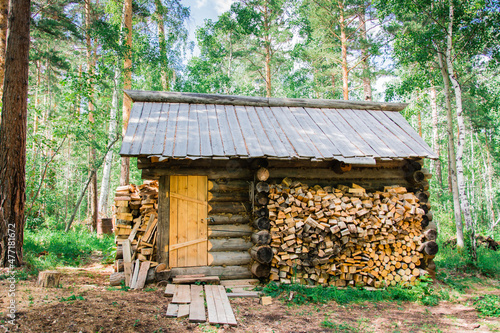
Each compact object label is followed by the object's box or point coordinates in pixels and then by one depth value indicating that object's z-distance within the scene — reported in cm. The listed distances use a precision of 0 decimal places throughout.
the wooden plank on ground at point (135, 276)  575
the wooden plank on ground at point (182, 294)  492
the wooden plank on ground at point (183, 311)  432
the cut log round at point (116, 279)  590
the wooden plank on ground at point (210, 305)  426
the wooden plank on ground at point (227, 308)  426
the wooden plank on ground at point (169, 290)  531
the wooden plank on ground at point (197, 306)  423
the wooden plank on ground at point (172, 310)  431
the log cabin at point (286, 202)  620
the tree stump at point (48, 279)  504
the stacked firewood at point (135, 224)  632
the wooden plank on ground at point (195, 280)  598
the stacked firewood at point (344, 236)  621
